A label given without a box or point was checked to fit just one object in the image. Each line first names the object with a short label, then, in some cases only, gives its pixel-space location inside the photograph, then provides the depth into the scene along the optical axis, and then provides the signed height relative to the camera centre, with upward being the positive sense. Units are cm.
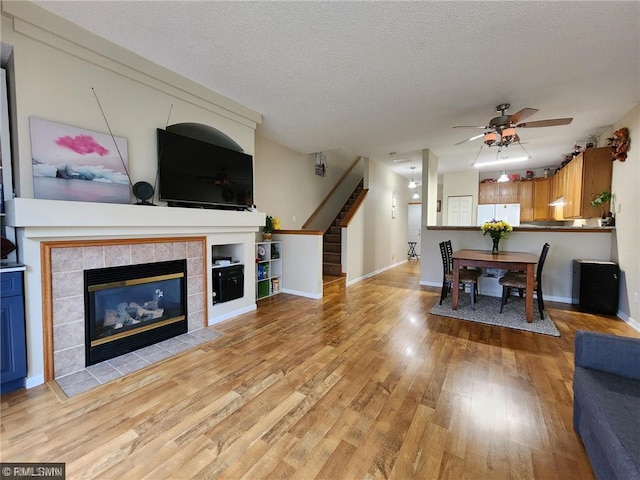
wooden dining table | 333 -45
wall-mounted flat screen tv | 277 +62
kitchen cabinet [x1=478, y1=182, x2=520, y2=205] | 693 +94
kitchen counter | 407 +0
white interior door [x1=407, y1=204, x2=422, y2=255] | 990 +16
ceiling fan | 298 +120
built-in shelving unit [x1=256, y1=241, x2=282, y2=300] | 438 -69
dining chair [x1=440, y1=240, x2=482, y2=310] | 386 -69
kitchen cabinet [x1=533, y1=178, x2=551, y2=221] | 650 +73
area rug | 324 -115
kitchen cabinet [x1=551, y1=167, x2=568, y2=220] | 539 +84
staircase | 552 -51
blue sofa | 100 -78
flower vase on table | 419 -24
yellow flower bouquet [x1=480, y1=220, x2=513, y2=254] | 408 -2
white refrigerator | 680 +41
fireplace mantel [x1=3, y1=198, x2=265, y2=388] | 193 -1
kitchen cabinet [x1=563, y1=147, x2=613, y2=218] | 403 +78
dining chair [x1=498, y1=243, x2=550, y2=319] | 350 -70
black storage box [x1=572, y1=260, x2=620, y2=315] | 363 -79
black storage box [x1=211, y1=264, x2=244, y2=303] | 334 -70
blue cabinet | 184 -73
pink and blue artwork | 204 +52
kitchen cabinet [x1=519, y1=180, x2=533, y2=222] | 673 +71
